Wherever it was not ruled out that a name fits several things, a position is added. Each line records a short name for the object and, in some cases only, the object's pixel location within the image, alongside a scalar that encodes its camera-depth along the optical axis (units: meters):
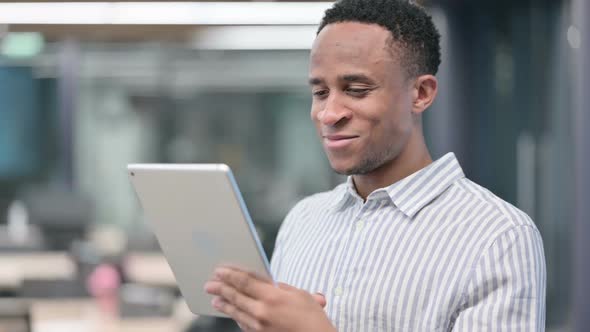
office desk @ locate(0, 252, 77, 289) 4.55
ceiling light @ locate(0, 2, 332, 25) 4.89
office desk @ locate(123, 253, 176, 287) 4.54
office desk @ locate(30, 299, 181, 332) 3.49
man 1.17
